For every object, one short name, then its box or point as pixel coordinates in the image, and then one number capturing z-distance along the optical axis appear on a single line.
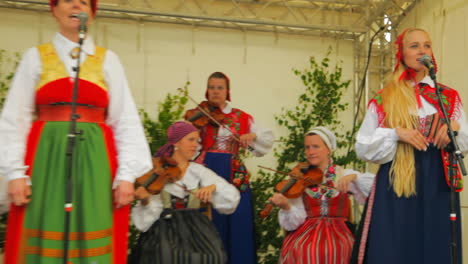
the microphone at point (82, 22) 1.90
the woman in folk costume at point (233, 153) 3.84
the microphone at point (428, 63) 2.36
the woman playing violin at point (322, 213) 3.15
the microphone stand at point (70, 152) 1.81
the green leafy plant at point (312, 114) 5.85
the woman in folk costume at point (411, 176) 2.52
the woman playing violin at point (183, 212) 2.90
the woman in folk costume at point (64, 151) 1.89
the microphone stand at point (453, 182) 2.25
